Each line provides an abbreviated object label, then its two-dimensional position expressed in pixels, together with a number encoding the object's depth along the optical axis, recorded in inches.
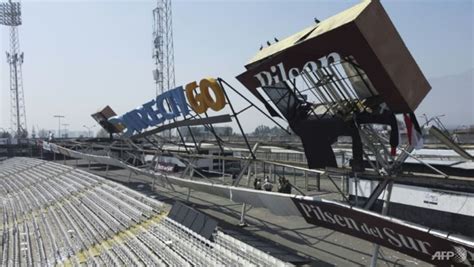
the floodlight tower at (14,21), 3469.5
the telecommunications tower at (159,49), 2984.7
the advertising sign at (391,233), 275.0
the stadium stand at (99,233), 549.3
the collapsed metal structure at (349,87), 314.5
